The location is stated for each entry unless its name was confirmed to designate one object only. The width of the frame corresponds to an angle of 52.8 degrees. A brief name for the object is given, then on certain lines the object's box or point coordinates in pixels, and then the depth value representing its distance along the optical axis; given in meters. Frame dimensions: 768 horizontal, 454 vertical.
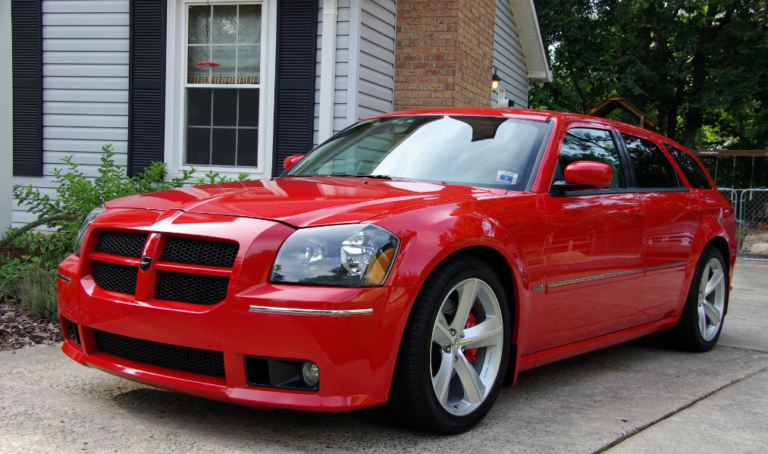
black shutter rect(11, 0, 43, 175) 9.42
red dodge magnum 2.91
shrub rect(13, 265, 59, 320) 5.54
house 8.86
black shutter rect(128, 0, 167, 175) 9.08
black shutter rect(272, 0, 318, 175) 8.84
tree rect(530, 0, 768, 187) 24.72
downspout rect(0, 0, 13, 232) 7.12
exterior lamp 13.03
